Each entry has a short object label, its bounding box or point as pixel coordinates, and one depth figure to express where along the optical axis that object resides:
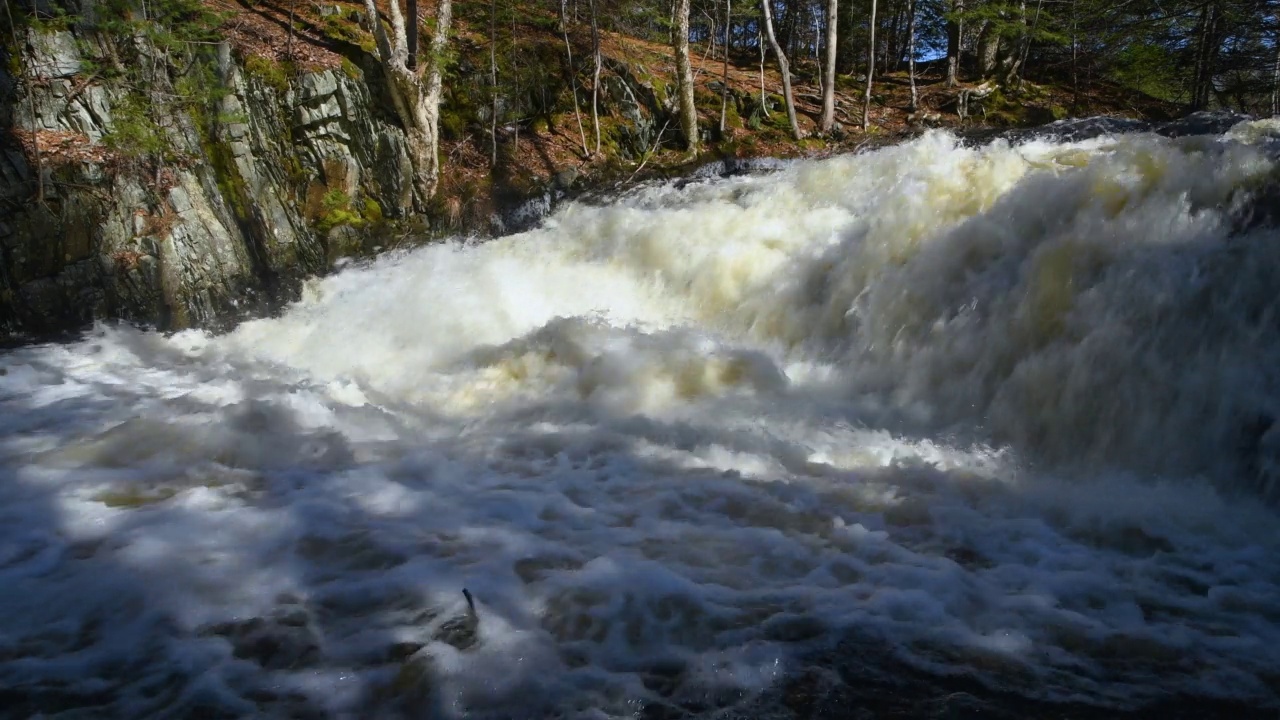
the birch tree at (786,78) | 15.56
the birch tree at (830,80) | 15.58
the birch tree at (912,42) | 18.23
